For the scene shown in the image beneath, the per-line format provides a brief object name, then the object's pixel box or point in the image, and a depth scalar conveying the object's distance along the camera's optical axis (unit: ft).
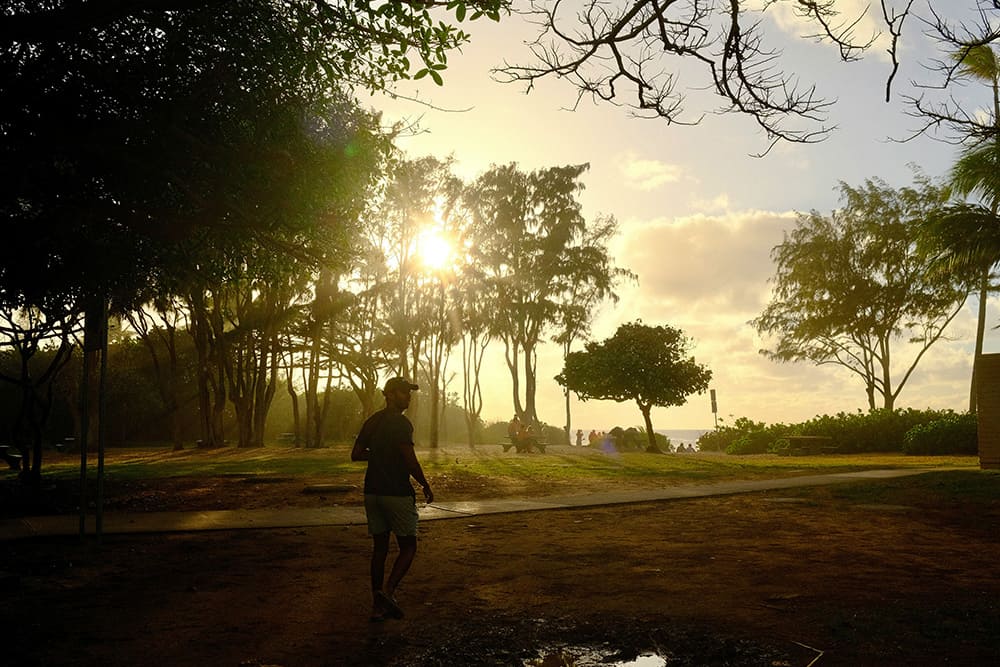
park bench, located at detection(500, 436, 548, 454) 105.91
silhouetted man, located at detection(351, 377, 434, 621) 19.72
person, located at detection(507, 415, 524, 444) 108.06
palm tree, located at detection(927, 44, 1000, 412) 65.67
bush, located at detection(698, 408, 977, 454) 90.68
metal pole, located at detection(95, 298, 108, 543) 26.35
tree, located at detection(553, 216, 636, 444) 140.67
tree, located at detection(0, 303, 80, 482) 38.85
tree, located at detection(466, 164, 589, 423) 137.39
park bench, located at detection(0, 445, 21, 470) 47.00
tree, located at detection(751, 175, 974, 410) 131.85
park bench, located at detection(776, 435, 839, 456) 106.42
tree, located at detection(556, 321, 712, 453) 114.32
